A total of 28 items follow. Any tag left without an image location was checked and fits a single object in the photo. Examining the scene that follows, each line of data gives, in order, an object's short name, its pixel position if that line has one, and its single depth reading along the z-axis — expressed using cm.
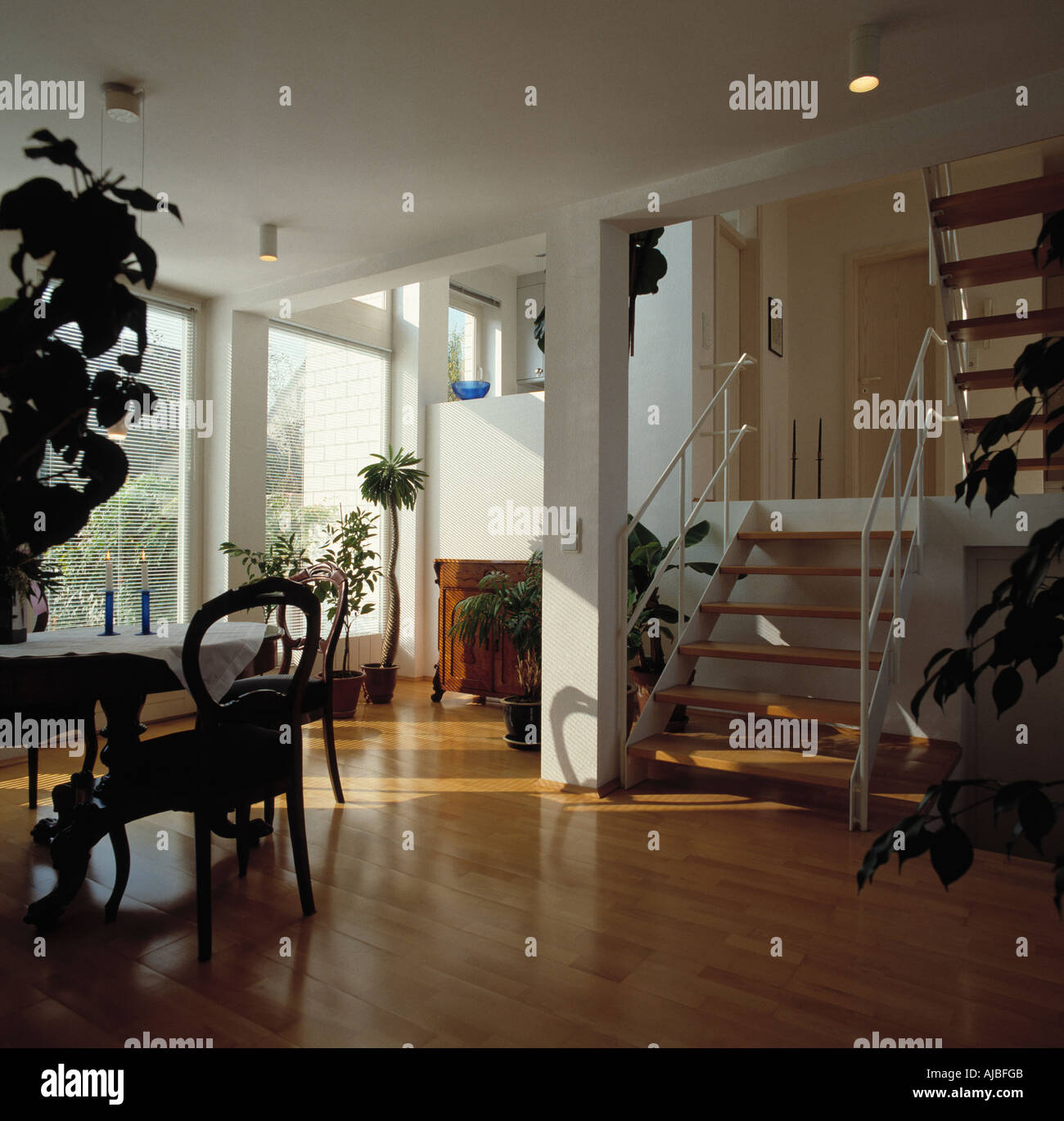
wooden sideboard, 541
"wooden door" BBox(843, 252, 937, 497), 670
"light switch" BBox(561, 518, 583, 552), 374
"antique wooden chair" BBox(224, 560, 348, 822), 317
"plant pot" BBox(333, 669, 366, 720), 516
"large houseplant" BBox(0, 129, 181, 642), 116
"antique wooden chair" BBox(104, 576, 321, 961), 222
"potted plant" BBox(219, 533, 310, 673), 512
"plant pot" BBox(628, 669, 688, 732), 441
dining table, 238
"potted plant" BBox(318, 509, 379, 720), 518
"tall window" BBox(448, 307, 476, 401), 754
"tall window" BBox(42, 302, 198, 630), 473
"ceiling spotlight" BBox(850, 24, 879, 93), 246
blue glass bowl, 654
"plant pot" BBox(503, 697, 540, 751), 446
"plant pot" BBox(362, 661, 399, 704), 562
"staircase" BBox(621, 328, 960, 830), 338
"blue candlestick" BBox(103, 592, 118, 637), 315
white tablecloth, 260
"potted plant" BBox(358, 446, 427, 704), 565
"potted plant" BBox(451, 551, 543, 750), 436
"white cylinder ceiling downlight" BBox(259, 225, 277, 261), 411
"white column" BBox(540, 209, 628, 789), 372
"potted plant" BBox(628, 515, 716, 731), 440
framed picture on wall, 656
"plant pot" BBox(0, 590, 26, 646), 291
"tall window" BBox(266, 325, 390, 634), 601
